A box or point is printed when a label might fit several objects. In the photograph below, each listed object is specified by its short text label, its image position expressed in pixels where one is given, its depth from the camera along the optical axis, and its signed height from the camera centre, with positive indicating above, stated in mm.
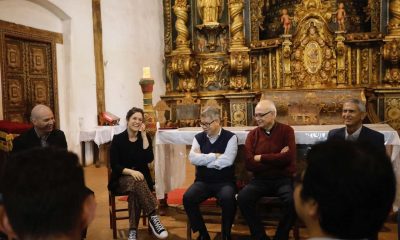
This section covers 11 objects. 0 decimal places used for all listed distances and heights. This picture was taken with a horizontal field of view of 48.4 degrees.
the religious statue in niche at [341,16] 8554 +1320
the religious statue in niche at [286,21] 8859 +1293
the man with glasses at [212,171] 3840 -764
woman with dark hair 4086 -758
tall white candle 5129 +189
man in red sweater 3756 -719
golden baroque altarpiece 8477 +633
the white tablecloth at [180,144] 4398 -619
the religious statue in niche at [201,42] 9648 +998
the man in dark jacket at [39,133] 3881 -369
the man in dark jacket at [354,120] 3900 -315
